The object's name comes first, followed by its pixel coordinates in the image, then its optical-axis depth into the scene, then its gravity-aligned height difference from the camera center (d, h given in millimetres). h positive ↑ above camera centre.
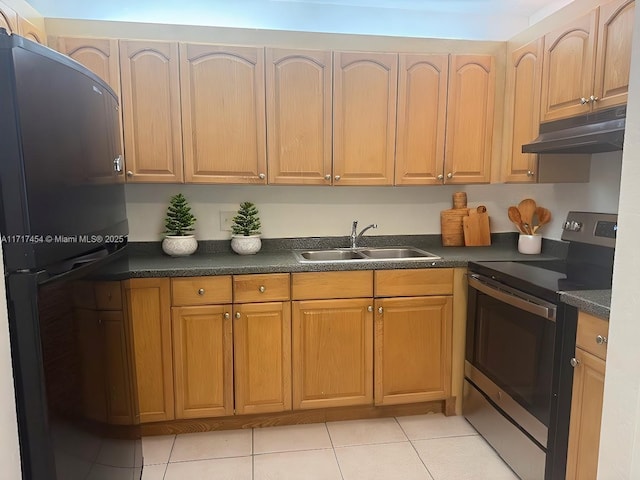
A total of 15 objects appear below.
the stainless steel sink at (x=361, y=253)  2598 -365
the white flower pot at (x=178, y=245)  2377 -284
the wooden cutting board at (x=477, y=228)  2689 -208
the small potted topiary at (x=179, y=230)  2381 -204
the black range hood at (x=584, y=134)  1668 +268
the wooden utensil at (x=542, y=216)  2615 -127
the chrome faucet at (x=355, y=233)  2641 -240
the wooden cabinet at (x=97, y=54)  2094 +713
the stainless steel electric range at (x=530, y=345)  1620 -662
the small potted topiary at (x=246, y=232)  2430 -218
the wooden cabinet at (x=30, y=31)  1891 +774
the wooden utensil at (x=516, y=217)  2689 -137
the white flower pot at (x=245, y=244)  2424 -283
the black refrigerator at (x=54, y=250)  911 -138
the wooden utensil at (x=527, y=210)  2645 -89
